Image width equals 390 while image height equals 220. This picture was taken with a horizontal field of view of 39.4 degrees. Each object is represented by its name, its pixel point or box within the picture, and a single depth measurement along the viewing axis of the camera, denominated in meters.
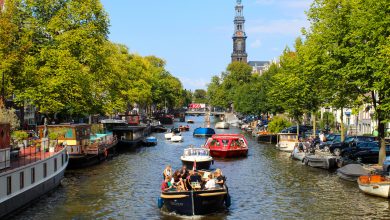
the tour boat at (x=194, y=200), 33.50
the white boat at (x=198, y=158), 56.52
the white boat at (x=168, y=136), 106.07
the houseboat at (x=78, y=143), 57.41
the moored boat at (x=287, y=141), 78.69
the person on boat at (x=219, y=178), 36.25
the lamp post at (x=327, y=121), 103.09
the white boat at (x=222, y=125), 149.00
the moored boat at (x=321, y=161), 55.72
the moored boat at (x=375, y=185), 38.69
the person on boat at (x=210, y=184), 35.25
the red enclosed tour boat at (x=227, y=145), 70.69
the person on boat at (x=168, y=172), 40.77
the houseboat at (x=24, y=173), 32.91
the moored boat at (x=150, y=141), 94.06
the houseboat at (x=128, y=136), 86.81
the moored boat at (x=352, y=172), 45.94
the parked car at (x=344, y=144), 62.49
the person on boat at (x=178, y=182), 34.71
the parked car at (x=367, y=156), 55.81
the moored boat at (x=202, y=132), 117.50
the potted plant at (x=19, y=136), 49.96
